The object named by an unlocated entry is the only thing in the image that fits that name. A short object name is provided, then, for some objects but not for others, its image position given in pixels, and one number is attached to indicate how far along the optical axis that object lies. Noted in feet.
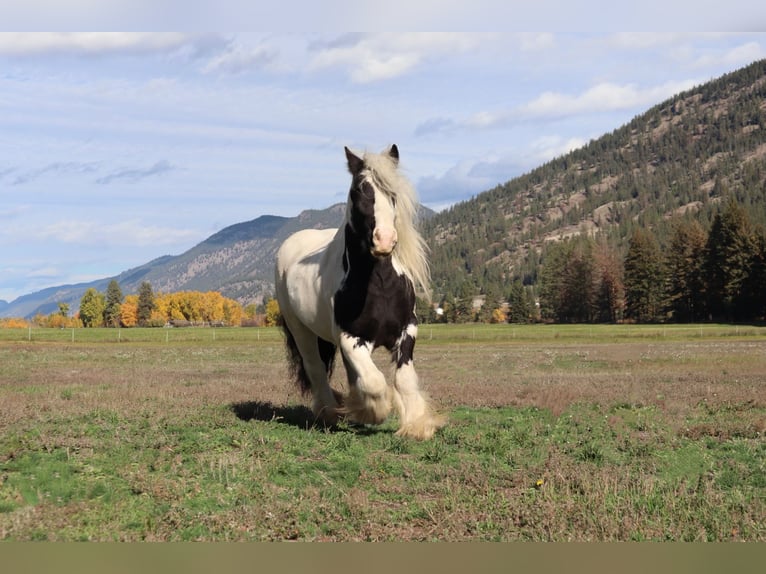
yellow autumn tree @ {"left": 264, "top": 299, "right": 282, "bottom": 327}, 493.27
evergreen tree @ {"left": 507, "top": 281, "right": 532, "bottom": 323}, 485.97
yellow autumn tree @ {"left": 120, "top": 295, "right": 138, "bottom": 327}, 566.35
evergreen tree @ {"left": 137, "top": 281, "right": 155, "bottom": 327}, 569.64
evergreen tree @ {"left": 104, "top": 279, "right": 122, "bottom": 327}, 555.69
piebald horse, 35.32
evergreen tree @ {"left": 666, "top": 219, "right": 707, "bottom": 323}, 345.10
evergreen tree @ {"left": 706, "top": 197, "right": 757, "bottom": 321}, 314.35
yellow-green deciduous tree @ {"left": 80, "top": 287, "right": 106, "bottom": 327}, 569.64
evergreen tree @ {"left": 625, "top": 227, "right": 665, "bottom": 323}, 379.96
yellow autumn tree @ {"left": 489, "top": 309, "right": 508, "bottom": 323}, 571.19
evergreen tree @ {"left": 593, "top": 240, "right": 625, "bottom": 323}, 440.86
